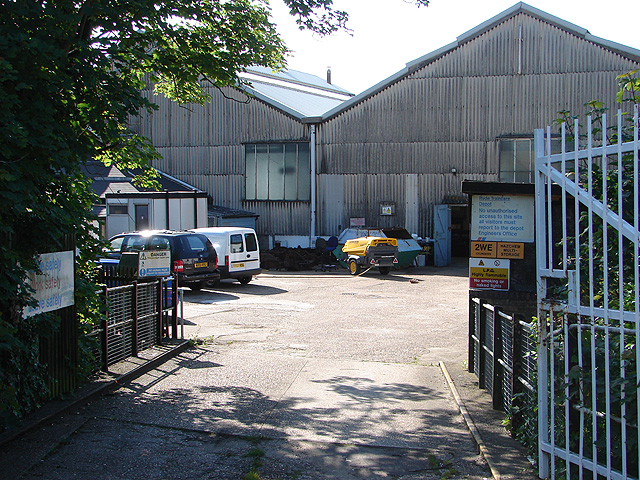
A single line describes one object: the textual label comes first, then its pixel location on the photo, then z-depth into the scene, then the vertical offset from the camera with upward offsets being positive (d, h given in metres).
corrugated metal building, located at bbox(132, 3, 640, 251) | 30.33 +5.28
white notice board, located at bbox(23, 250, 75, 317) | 7.32 -0.54
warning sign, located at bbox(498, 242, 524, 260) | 9.66 -0.25
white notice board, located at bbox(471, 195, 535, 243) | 9.59 +0.22
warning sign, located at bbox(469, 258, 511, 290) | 9.68 -0.59
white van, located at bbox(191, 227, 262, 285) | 21.58 -0.55
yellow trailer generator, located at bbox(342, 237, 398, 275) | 26.47 -0.82
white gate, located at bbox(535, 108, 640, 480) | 4.33 -0.76
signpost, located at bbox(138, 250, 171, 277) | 11.15 -0.49
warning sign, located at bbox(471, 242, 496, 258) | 9.69 -0.25
